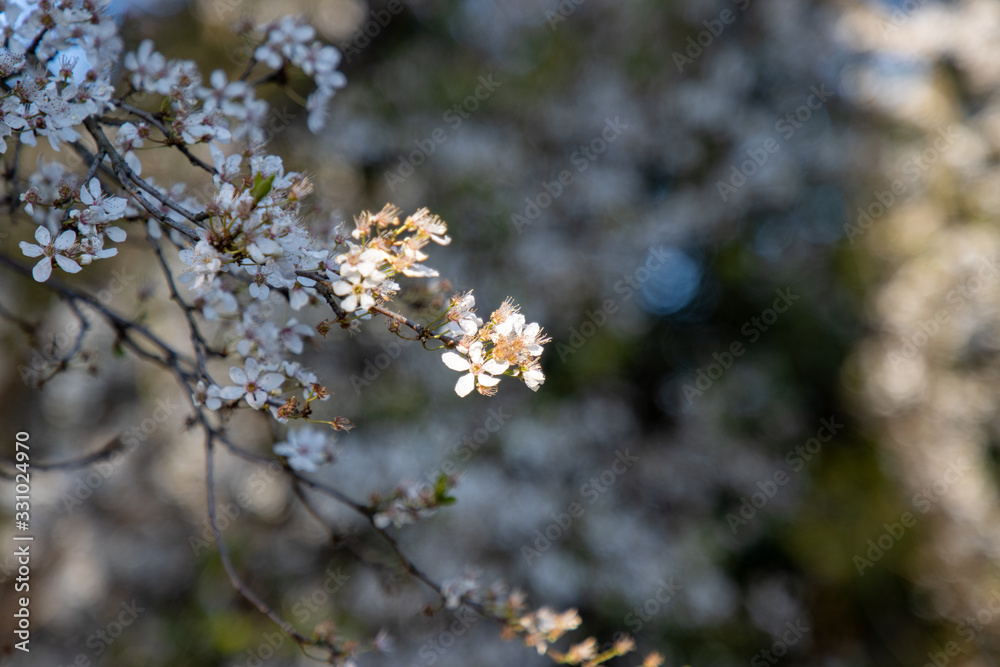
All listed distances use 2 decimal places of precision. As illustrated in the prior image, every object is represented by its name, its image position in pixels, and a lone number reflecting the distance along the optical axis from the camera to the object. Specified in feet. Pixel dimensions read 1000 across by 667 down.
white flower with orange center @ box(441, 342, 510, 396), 3.62
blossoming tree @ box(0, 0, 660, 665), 3.60
